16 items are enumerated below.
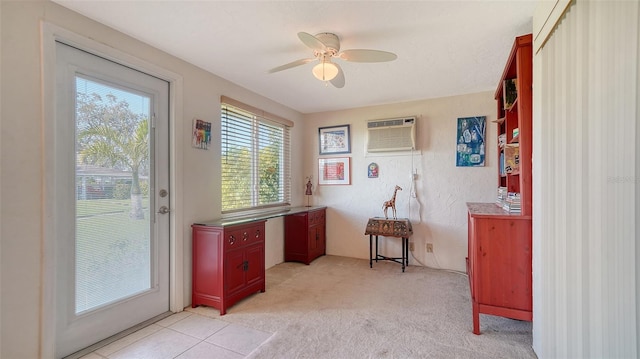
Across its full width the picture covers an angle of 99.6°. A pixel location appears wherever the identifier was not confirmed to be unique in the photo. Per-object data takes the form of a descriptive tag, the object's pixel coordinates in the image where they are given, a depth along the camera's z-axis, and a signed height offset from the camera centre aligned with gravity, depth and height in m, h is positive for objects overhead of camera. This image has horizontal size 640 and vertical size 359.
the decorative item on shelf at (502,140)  2.70 +0.41
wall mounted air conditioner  3.71 +0.63
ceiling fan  1.83 +0.88
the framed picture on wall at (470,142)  3.38 +0.47
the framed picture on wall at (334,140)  4.17 +0.63
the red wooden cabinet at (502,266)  1.92 -0.64
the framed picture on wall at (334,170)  4.18 +0.14
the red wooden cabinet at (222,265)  2.39 -0.78
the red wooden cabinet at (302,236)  3.81 -0.82
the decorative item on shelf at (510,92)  2.40 +0.77
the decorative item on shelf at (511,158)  2.48 +0.19
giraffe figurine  3.65 -0.34
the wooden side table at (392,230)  3.44 -0.67
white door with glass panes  1.76 -0.13
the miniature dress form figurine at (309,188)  4.39 -0.14
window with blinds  3.07 +0.26
